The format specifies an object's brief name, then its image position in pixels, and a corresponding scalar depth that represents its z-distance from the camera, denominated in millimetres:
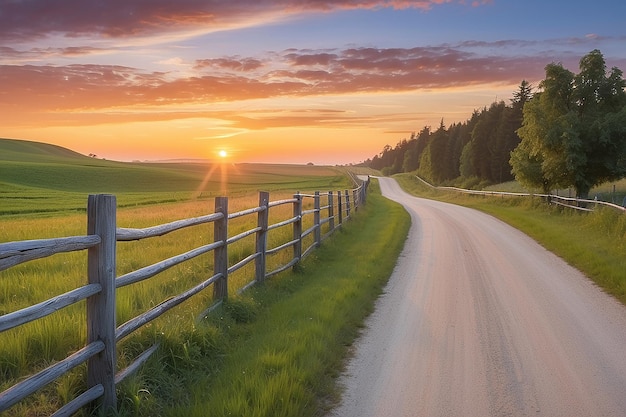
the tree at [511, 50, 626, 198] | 31594
